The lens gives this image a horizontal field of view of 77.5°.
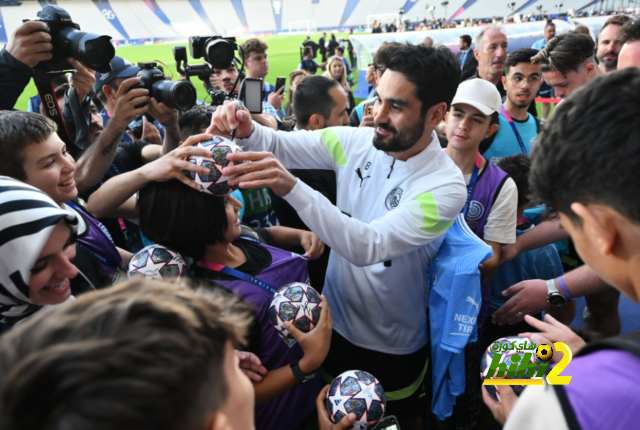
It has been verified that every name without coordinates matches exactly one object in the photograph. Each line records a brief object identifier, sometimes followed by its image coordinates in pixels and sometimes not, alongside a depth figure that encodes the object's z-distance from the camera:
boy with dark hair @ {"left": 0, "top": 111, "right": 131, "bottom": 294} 1.53
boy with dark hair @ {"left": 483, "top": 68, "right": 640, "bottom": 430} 0.65
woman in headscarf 1.13
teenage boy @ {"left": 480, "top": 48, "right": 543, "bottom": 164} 3.27
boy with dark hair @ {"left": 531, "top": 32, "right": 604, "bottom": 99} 3.09
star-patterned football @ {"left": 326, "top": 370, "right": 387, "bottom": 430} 1.34
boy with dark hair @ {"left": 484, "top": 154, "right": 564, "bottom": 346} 2.48
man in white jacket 1.77
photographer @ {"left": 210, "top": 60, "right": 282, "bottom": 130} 4.20
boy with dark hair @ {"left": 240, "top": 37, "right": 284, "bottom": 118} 5.11
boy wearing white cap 2.04
